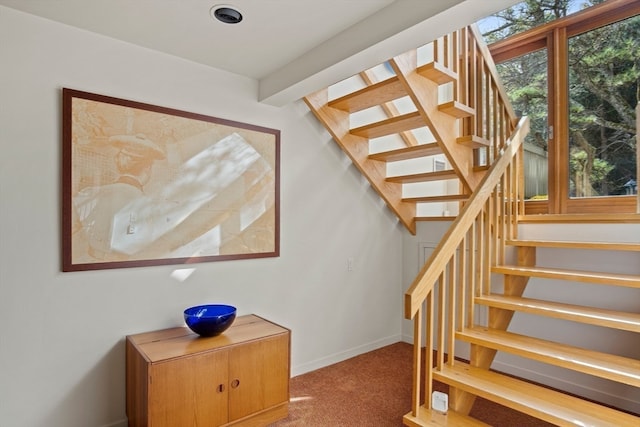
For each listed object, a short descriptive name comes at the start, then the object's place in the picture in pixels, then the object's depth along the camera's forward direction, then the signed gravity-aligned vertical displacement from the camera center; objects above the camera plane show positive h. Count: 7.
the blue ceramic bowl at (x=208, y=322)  2.11 -0.64
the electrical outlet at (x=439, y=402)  2.02 -1.06
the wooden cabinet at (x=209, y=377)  1.83 -0.90
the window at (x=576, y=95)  2.80 +0.99
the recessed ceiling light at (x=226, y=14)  1.77 +1.01
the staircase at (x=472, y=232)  1.89 -0.13
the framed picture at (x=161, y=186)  2.01 +0.17
